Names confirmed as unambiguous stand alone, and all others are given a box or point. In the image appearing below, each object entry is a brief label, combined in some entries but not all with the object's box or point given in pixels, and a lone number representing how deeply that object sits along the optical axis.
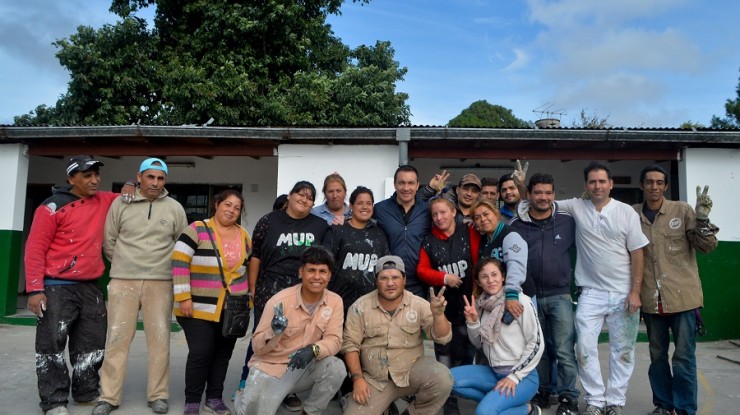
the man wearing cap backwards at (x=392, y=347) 3.44
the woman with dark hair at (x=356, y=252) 3.90
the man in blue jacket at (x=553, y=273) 3.92
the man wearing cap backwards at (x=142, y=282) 3.89
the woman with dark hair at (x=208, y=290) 3.75
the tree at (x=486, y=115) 28.65
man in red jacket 3.80
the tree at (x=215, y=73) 12.80
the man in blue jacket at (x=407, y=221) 3.99
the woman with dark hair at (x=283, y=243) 3.91
